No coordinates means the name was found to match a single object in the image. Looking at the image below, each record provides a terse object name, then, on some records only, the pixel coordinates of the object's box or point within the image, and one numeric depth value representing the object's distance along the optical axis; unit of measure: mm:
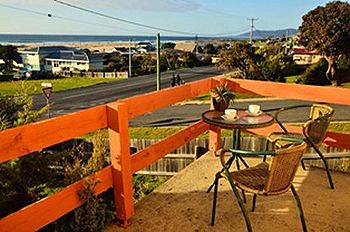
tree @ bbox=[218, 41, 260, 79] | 20062
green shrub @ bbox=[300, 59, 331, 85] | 19266
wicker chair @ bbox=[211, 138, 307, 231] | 2021
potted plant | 3410
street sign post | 8819
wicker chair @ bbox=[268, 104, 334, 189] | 3080
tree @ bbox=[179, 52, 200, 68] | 39469
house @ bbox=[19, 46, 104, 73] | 46000
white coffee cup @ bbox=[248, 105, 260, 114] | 3241
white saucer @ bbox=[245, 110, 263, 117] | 3227
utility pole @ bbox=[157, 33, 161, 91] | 19375
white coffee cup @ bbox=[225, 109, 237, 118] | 3090
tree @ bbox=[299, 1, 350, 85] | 17453
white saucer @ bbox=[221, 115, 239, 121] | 3071
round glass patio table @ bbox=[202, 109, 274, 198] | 2912
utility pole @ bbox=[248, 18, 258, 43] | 50169
